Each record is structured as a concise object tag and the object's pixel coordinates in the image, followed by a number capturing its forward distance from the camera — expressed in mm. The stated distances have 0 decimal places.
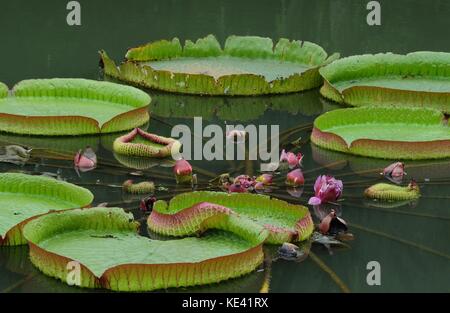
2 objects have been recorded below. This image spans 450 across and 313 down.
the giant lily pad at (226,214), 7519
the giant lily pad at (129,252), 6735
